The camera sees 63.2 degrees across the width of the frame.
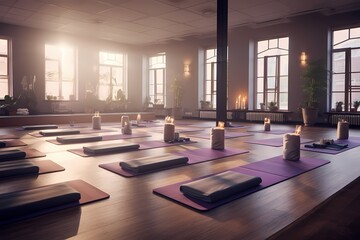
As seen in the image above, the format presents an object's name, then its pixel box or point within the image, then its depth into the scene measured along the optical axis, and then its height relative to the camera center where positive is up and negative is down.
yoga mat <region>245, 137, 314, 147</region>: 3.75 -0.46
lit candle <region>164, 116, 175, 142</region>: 3.85 -0.33
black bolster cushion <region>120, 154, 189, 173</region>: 2.27 -0.45
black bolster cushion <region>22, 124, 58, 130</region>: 5.16 -0.37
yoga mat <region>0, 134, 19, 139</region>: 4.14 -0.43
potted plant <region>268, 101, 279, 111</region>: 8.22 +0.05
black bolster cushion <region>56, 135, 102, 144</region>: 3.73 -0.42
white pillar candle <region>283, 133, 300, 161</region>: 2.73 -0.36
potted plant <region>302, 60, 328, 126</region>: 7.10 +0.54
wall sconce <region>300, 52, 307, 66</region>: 7.77 +1.33
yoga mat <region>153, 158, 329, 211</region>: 1.58 -0.51
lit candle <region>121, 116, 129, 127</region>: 4.94 -0.21
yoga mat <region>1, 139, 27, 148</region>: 3.50 -0.45
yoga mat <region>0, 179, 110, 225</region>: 1.41 -0.52
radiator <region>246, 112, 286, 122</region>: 8.04 -0.23
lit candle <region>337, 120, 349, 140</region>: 4.34 -0.32
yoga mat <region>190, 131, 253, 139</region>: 4.60 -0.45
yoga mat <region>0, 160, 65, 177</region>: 2.29 -0.49
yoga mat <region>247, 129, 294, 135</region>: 5.25 -0.43
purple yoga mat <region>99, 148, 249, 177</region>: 2.30 -0.48
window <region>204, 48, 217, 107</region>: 10.05 +1.08
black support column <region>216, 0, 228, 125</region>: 5.61 +0.91
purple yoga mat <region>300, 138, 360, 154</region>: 3.23 -0.47
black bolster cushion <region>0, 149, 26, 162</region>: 2.69 -0.45
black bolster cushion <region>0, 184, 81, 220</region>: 1.37 -0.46
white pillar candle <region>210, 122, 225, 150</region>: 3.31 -0.35
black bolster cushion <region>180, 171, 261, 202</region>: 1.63 -0.46
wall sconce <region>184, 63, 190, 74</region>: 10.39 +1.40
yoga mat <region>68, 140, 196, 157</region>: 3.03 -0.46
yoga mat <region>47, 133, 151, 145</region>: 4.11 -0.43
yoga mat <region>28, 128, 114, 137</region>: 4.51 -0.41
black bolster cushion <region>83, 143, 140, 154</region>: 3.00 -0.44
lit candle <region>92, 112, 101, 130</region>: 5.25 -0.29
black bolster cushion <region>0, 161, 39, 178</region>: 2.12 -0.46
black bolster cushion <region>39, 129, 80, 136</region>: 4.36 -0.39
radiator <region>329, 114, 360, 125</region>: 6.93 -0.24
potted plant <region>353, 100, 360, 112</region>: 7.02 +0.11
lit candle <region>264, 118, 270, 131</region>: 5.53 -0.33
